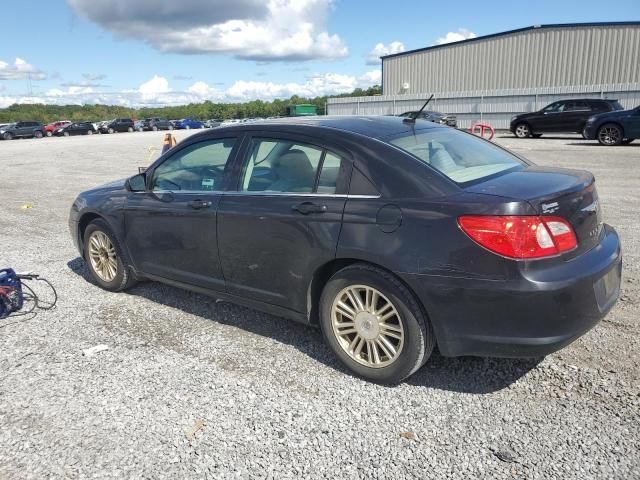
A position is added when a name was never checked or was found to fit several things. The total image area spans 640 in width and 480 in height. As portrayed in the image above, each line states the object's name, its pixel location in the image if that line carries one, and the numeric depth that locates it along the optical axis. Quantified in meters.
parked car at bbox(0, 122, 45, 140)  47.38
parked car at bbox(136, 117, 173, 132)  58.06
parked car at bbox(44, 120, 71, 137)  51.69
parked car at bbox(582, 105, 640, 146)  17.34
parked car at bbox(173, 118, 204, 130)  63.16
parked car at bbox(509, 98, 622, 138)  20.86
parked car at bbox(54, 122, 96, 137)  51.56
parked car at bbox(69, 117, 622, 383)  2.86
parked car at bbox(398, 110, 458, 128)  27.25
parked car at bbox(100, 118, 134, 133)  54.44
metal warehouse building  31.08
